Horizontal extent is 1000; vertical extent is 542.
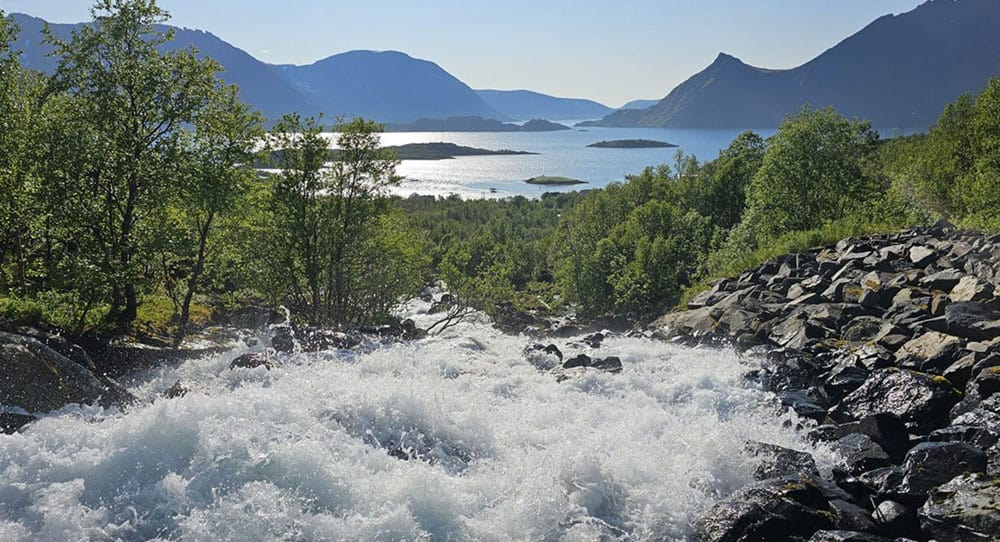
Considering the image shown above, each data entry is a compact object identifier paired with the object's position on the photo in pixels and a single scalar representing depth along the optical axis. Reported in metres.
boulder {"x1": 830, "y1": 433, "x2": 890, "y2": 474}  14.17
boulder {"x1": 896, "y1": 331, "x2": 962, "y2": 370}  17.81
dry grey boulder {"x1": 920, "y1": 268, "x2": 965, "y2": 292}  22.84
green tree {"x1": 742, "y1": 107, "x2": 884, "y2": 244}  45.62
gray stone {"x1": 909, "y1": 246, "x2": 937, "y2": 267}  26.06
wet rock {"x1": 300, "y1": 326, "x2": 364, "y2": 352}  24.37
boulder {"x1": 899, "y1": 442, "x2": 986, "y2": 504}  12.56
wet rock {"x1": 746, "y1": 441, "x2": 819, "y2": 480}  14.17
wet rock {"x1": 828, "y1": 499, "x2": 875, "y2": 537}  11.95
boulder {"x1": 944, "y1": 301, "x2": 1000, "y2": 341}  18.00
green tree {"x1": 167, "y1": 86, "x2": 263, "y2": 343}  23.41
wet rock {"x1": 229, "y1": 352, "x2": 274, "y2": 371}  20.37
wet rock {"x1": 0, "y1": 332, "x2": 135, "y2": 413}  15.20
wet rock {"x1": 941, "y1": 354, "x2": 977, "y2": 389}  16.64
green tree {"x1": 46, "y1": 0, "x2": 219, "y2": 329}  21.55
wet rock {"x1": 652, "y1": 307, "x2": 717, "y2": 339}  28.81
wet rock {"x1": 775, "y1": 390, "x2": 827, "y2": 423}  17.56
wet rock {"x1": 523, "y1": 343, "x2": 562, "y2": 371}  24.95
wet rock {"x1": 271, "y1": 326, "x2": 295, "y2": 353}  23.59
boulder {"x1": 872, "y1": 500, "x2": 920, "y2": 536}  11.83
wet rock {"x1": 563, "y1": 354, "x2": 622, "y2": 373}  23.84
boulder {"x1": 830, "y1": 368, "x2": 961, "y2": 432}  15.66
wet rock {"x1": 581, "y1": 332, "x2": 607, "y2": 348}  30.88
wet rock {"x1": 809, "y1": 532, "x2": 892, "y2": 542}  11.13
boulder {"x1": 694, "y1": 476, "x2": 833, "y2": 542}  11.90
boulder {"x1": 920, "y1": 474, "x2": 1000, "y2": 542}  10.81
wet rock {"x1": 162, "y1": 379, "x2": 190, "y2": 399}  17.59
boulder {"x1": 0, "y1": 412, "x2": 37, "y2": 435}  13.95
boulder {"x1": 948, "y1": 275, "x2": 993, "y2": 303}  20.27
